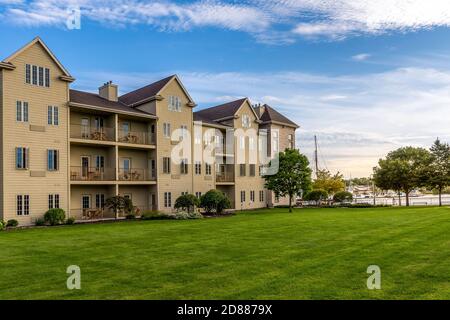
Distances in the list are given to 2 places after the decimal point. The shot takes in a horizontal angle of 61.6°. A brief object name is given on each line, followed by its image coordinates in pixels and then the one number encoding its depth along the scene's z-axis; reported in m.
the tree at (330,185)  58.47
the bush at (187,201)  32.22
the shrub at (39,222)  25.21
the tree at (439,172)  45.19
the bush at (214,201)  33.56
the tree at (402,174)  47.19
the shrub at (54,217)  25.59
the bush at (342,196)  52.88
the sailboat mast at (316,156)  84.46
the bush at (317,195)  52.31
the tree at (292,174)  37.66
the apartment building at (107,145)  25.58
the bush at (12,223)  24.12
